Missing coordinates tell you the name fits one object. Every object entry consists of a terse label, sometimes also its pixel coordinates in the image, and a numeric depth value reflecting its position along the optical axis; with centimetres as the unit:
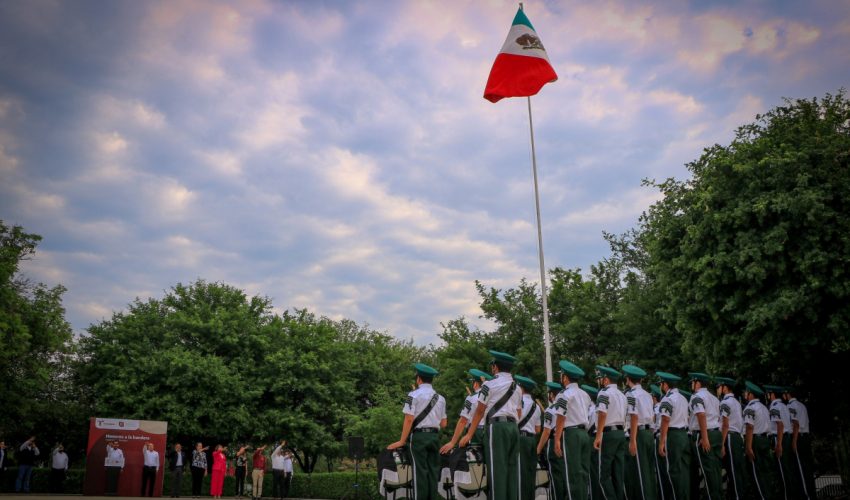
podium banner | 2492
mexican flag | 1970
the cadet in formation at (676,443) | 1245
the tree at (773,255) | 1510
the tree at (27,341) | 3238
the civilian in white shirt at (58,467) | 2838
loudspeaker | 2106
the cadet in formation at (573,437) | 1068
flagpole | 1872
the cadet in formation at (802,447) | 1449
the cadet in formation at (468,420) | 991
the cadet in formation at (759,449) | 1391
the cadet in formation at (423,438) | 1008
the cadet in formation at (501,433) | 972
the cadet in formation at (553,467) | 1141
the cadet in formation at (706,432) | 1287
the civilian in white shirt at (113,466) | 2505
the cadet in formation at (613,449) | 1140
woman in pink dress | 2653
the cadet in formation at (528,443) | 1040
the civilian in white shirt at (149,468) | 2534
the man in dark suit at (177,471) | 2580
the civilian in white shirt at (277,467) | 2636
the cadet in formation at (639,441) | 1186
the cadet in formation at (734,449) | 1377
